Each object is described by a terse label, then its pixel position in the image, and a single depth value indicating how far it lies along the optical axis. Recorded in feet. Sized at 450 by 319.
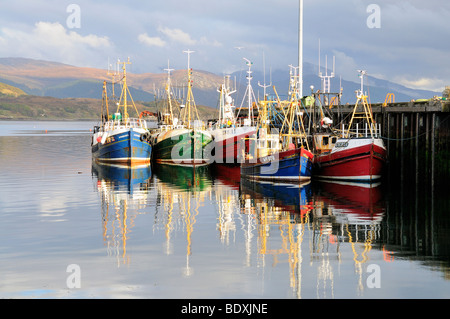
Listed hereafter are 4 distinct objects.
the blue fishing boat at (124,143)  190.80
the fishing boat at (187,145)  192.75
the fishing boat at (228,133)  177.78
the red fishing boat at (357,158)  137.59
